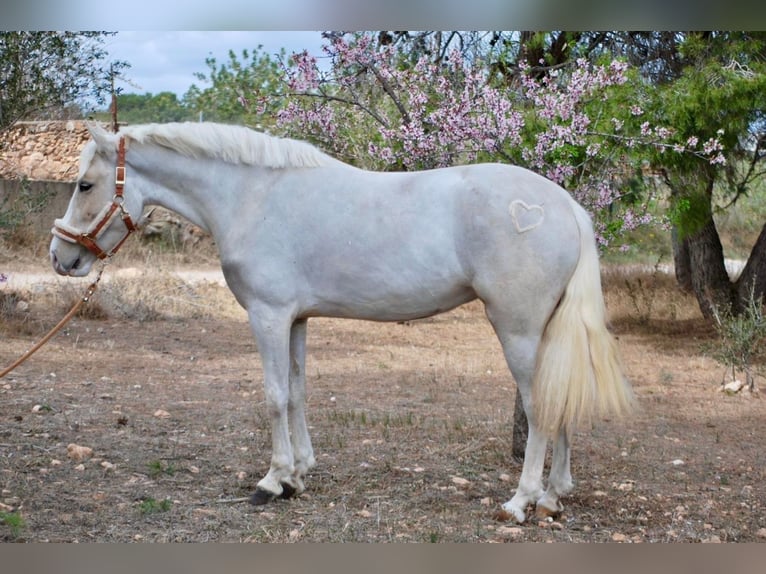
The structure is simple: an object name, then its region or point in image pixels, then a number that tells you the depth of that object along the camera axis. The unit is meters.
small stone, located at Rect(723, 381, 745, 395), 7.49
